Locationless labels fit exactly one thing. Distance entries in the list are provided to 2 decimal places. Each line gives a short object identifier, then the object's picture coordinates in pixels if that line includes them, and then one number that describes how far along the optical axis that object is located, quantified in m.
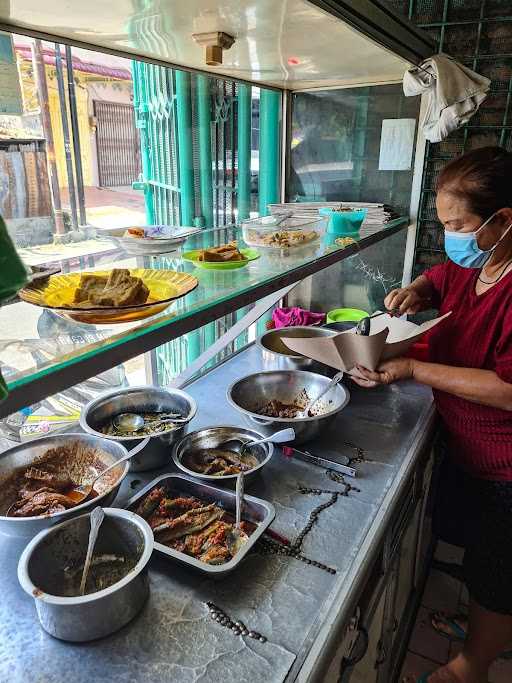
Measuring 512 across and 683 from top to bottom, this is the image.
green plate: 1.33
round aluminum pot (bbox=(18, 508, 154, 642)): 0.87
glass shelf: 0.75
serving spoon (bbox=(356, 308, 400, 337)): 1.73
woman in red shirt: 1.42
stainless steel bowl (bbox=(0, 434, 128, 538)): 1.02
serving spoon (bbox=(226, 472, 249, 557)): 1.12
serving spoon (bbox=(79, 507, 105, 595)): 0.98
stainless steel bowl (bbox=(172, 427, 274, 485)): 1.27
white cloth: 2.04
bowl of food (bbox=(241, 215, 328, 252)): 1.71
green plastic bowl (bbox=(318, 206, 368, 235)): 2.06
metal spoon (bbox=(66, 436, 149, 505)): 1.17
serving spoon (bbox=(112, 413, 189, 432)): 1.43
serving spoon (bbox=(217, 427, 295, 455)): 1.40
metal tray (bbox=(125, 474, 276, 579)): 1.02
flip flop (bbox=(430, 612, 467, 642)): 2.03
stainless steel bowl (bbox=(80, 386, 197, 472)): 1.34
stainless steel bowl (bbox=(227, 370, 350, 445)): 1.52
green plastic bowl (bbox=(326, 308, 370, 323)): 2.71
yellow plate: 0.91
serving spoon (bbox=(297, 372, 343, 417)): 1.71
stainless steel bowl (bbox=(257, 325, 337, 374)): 1.89
